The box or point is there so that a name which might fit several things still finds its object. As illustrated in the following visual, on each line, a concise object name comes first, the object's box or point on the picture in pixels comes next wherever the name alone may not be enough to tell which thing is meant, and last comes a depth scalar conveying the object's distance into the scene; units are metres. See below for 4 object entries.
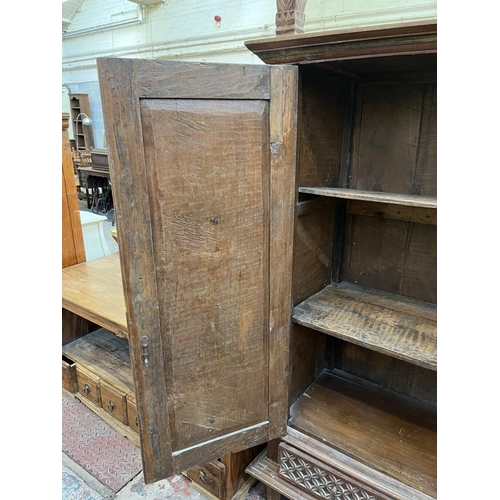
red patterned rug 1.61
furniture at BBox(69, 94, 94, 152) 6.90
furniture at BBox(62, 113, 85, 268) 2.10
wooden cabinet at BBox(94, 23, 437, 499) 0.88
